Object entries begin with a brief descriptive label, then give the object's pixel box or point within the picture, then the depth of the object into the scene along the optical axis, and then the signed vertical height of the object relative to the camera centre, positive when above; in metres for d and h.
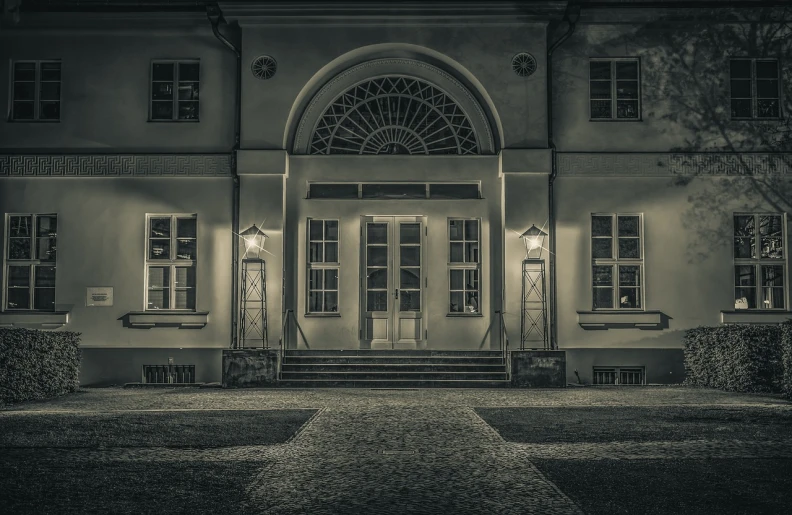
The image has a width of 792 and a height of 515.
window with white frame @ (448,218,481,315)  17.70 +0.70
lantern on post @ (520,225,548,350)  17.03 +0.11
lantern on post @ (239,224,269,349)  17.06 +0.22
